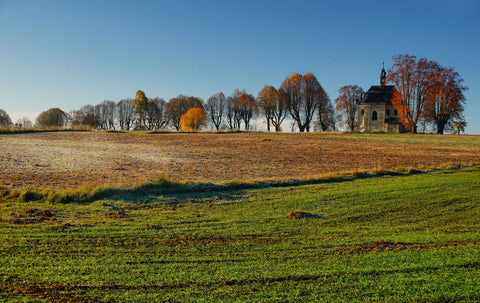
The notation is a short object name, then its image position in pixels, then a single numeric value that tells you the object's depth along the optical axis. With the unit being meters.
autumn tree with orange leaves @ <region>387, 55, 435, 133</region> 58.03
